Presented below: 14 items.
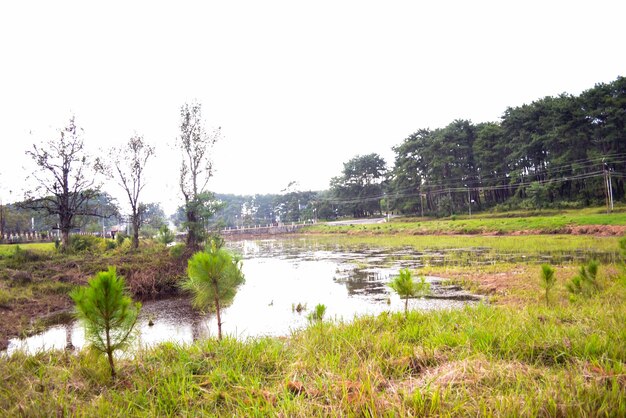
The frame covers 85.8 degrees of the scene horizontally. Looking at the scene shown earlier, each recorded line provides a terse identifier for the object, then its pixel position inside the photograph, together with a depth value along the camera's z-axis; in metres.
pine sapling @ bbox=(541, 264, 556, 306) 5.87
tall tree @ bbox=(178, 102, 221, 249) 20.39
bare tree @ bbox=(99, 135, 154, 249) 20.77
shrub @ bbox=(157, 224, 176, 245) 17.11
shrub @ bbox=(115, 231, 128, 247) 20.09
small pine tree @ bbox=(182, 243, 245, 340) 4.58
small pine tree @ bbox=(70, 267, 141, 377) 3.00
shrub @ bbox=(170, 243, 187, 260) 13.34
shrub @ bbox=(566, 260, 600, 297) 6.60
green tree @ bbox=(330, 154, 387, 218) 69.25
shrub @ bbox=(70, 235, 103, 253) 17.05
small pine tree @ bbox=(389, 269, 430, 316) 5.36
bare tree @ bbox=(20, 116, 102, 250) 17.41
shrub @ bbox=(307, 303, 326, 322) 5.74
